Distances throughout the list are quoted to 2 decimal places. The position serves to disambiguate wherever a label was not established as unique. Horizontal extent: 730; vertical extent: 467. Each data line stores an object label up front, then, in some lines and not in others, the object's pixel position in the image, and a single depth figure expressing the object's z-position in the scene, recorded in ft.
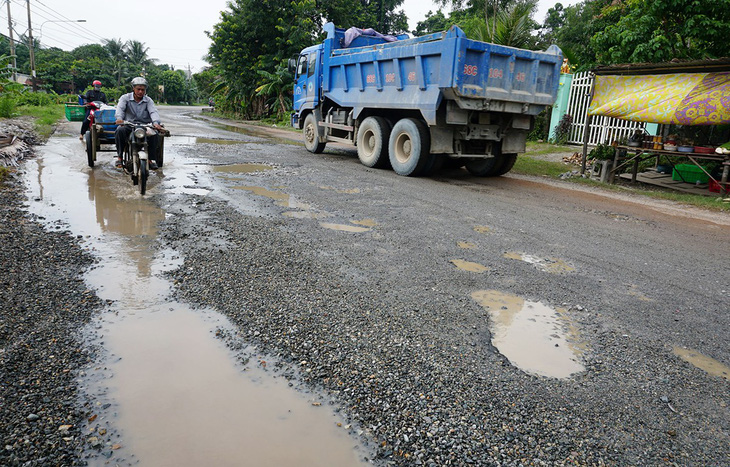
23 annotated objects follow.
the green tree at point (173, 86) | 221.05
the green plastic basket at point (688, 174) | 34.60
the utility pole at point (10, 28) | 107.87
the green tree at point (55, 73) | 173.17
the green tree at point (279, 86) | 83.99
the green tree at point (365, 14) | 89.10
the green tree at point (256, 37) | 84.58
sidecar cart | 27.99
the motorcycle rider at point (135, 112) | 24.29
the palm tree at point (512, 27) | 52.80
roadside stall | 29.68
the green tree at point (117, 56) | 195.18
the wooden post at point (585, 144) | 37.42
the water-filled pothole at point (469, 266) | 14.38
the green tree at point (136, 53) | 206.80
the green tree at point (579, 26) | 50.21
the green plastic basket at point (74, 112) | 37.86
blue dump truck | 28.73
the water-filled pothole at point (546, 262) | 14.82
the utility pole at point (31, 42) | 110.93
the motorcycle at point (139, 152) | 22.39
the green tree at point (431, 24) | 124.77
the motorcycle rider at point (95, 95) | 35.81
